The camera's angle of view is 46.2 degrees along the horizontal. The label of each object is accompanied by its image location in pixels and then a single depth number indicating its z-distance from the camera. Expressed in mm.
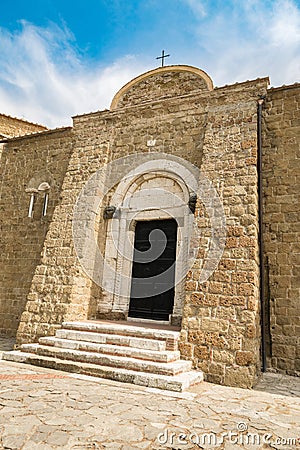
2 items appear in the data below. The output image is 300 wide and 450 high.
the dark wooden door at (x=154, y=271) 6855
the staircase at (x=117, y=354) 4691
